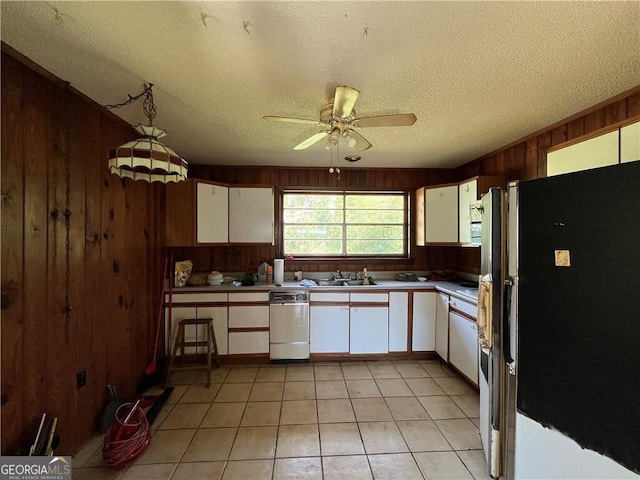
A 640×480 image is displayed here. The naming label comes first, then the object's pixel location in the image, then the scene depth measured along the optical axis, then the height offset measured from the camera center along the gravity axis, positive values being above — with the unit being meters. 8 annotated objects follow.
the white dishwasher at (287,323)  3.14 -0.95
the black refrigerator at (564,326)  1.05 -0.38
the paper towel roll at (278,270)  3.40 -0.36
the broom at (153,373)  2.59 -1.31
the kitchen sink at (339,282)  3.40 -0.53
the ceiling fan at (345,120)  1.53 +0.77
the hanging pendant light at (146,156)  1.51 +0.49
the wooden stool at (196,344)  2.71 -1.11
